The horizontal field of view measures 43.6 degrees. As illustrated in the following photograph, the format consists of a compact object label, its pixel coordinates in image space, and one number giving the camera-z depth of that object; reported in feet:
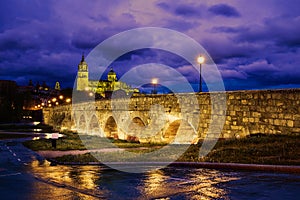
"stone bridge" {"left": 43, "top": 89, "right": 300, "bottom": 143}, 48.65
